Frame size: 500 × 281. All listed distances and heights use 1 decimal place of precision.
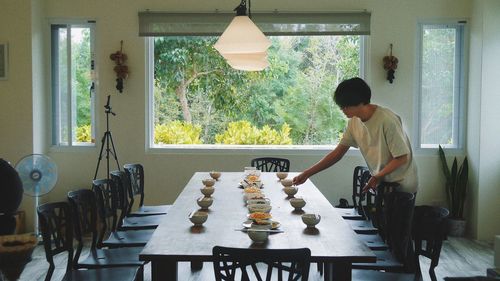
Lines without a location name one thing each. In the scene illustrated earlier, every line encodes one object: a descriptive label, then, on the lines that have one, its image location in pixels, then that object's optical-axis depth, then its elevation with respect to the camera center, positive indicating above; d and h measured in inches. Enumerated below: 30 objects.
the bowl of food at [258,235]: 98.0 -20.8
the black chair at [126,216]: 154.8 -29.2
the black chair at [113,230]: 137.3 -29.5
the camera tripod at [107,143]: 220.7 -9.3
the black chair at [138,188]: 171.2 -22.0
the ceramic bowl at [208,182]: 157.1 -17.8
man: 132.0 -4.1
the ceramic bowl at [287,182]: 155.9 -17.8
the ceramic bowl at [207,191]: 142.0 -18.4
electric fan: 186.9 -18.5
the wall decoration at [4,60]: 212.8 +23.8
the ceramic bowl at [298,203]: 127.0 -19.4
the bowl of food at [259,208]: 121.5 -19.6
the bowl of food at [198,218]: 111.3 -20.2
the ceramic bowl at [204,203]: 127.2 -19.3
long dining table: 91.5 -22.0
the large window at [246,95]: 232.8 +11.2
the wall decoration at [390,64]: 219.8 +23.2
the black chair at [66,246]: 108.6 -26.3
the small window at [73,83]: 229.9 +15.9
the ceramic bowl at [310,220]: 109.8 -20.1
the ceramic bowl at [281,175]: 171.3 -17.1
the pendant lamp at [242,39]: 135.9 +20.8
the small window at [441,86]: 227.8 +15.1
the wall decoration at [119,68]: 222.1 +21.7
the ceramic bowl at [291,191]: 144.1 -18.6
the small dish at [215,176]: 172.4 -17.5
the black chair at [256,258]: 79.9 -20.6
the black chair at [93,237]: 121.2 -27.3
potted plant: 216.8 -28.3
